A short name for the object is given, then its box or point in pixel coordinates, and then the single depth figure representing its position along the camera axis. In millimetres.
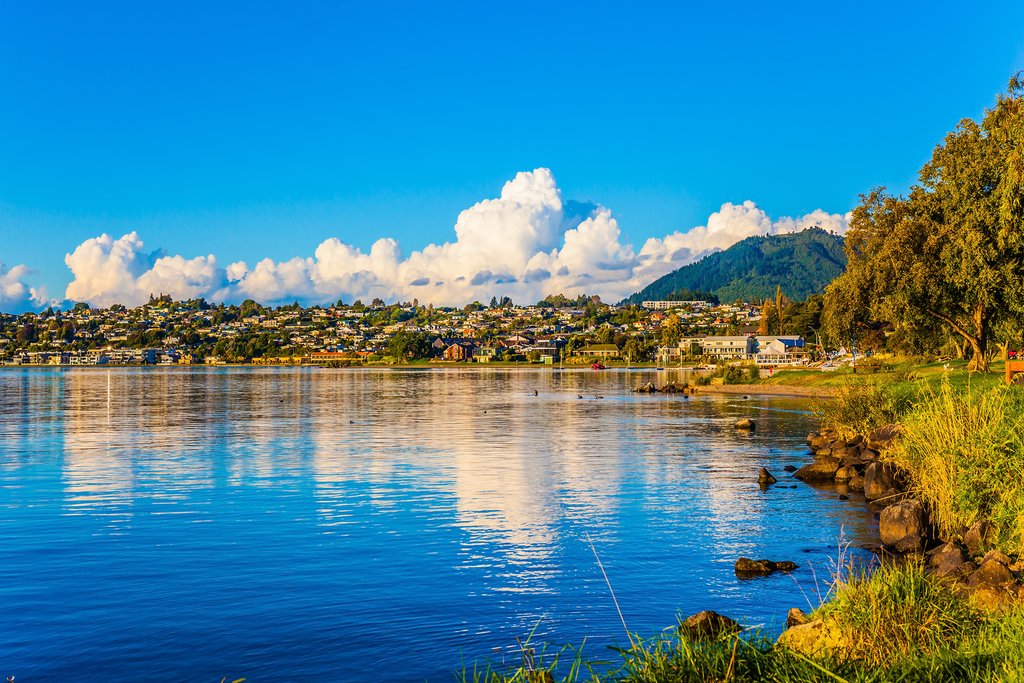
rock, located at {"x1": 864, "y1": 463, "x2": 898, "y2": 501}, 30734
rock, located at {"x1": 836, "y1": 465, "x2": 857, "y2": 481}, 35719
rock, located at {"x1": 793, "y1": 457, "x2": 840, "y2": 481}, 36594
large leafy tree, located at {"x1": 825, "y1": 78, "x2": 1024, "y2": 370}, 42750
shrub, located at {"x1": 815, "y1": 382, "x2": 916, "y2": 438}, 41156
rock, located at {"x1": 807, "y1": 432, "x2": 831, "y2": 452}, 45594
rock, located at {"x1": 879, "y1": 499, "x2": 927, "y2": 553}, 22266
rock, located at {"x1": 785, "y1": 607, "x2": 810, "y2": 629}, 14719
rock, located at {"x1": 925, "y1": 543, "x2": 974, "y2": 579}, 17172
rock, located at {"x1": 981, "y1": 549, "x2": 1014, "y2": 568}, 16109
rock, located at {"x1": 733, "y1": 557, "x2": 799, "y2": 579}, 21078
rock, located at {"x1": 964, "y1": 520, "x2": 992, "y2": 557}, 19458
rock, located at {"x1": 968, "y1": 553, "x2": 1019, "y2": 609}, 14289
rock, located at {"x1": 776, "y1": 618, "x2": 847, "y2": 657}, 11680
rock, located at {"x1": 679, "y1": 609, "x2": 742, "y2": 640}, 13867
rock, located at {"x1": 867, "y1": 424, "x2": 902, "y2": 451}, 36344
